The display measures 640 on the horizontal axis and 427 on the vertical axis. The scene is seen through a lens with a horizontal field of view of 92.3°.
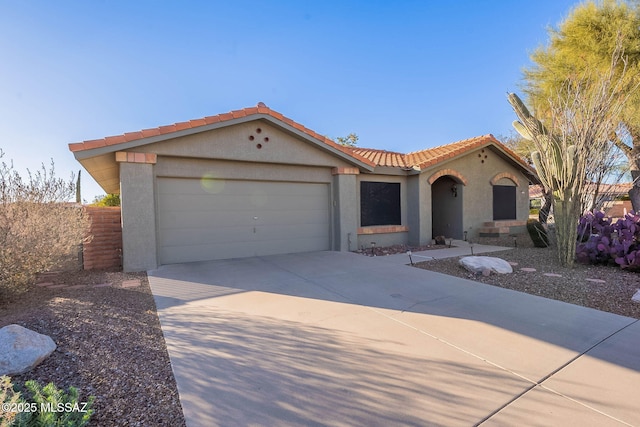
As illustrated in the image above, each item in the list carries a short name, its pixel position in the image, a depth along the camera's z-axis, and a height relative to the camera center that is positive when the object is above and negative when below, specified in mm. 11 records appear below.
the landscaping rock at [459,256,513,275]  7116 -1407
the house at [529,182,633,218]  8195 +222
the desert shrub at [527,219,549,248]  11334 -1144
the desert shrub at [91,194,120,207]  19109 +842
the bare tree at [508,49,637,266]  7320 +1394
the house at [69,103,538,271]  7871 +697
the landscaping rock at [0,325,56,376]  2861 -1321
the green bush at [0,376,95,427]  1885 -1316
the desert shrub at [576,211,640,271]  7346 -974
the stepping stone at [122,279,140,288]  6353 -1497
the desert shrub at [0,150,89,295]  5108 -159
